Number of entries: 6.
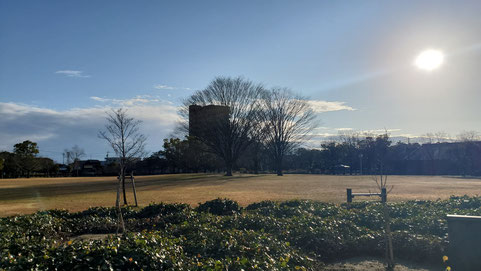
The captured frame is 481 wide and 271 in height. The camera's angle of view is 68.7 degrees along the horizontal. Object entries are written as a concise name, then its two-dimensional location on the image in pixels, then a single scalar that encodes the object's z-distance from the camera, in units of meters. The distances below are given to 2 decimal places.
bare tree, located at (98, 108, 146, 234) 17.20
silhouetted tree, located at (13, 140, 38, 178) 61.06
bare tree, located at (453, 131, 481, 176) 56.53
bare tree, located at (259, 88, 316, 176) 56.56
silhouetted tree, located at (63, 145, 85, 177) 88.34
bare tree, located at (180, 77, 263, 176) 48.75
